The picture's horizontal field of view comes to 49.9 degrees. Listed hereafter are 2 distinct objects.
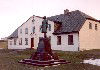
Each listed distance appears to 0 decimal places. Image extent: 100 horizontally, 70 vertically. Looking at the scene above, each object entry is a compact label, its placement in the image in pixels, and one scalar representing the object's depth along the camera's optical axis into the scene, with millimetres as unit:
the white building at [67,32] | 16674
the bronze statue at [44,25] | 8638
